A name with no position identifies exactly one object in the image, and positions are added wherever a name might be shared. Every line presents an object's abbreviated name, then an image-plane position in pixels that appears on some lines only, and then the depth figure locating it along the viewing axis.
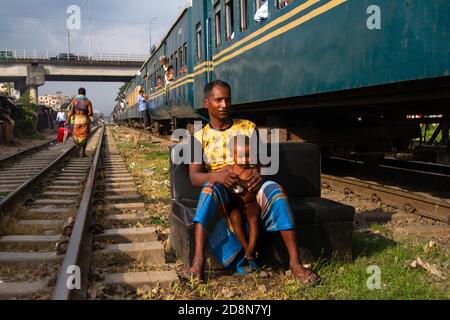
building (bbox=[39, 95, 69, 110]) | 138.21
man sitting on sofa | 3.50
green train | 4.20
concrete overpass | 53.97
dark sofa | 3.80
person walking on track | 12.04
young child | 3.65
